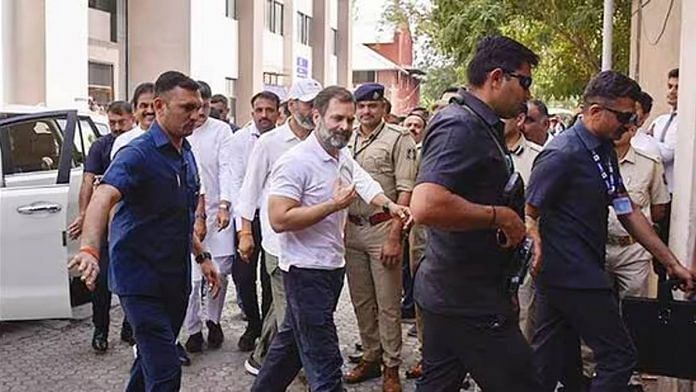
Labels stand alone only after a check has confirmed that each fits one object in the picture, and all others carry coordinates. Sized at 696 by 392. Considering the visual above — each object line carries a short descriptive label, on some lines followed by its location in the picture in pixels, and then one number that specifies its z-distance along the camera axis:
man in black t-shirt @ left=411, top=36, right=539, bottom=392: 3.18
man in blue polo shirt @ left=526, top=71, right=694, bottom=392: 4.08
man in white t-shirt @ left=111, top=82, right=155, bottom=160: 6.15
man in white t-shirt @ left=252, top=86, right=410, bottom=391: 4.30
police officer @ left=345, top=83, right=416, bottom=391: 5.50
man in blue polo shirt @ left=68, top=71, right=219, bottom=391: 4.02
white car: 6.45
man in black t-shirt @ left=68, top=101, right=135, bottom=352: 6.39
